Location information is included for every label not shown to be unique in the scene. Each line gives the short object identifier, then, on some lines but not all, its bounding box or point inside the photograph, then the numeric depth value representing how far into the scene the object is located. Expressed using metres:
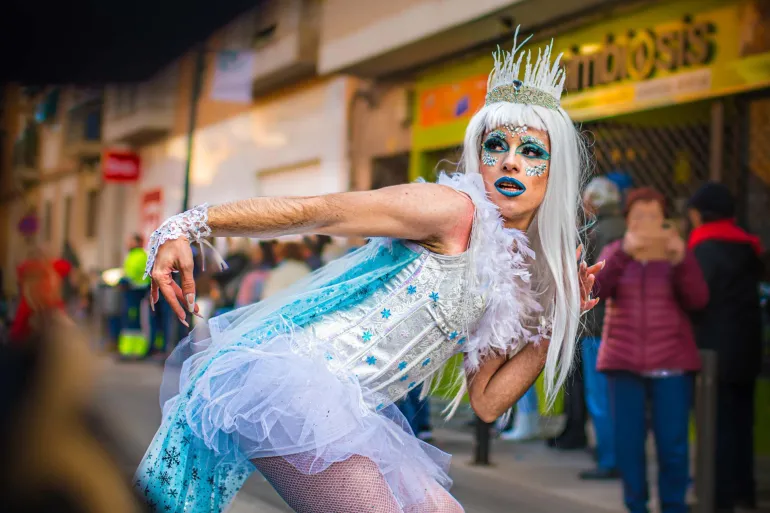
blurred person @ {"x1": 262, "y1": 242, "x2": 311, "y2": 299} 8.16
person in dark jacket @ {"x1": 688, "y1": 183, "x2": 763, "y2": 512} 5.52
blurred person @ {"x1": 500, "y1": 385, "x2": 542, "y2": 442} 7.60
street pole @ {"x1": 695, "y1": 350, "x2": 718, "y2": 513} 4.66
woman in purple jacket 4.83
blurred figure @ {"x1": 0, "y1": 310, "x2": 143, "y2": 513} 0.83
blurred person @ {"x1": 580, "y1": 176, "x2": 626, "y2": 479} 5.96
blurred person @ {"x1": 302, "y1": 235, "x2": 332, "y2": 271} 9.64
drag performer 2.23
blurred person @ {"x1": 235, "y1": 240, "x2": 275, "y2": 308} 9.35
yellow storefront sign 7.67
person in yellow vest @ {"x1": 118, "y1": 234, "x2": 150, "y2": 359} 12.73
